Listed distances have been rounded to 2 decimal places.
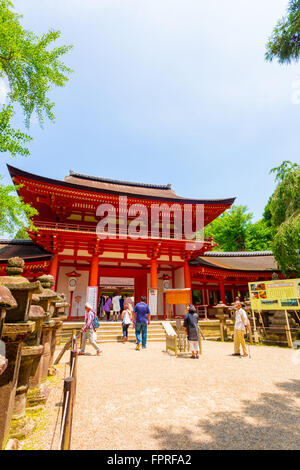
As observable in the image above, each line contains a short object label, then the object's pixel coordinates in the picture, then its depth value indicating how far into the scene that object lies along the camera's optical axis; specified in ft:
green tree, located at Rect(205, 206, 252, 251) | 95.20
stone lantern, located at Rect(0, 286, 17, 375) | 5.82
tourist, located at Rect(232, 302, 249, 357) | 21.68
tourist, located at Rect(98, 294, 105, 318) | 51.04
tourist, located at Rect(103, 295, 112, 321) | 46.26
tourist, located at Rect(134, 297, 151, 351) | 24.95
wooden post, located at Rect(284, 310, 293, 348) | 26.46
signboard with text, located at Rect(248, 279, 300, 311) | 26.61
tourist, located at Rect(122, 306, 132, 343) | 27.40
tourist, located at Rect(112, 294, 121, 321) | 46.70
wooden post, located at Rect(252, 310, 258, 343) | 29.71
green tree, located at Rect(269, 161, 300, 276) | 36.37
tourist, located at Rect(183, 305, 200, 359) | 20.90
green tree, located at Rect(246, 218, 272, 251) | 93.15
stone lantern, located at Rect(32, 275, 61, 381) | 11.69
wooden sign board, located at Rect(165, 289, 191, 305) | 33.47
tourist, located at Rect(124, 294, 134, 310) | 33.60
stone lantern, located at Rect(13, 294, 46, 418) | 8.43
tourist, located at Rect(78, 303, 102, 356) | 21.39
